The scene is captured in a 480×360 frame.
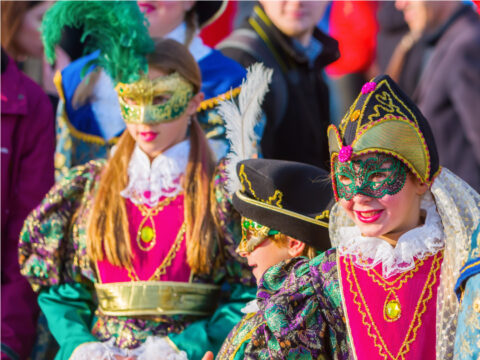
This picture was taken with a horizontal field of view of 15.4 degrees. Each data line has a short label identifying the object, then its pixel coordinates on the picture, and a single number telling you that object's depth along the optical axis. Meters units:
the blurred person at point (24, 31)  11.20
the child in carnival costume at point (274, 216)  6.78
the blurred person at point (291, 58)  10.05
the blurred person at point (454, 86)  10.28
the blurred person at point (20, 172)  8.86
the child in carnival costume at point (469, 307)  5.30
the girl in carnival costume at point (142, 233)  7.68
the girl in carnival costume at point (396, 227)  5.74
